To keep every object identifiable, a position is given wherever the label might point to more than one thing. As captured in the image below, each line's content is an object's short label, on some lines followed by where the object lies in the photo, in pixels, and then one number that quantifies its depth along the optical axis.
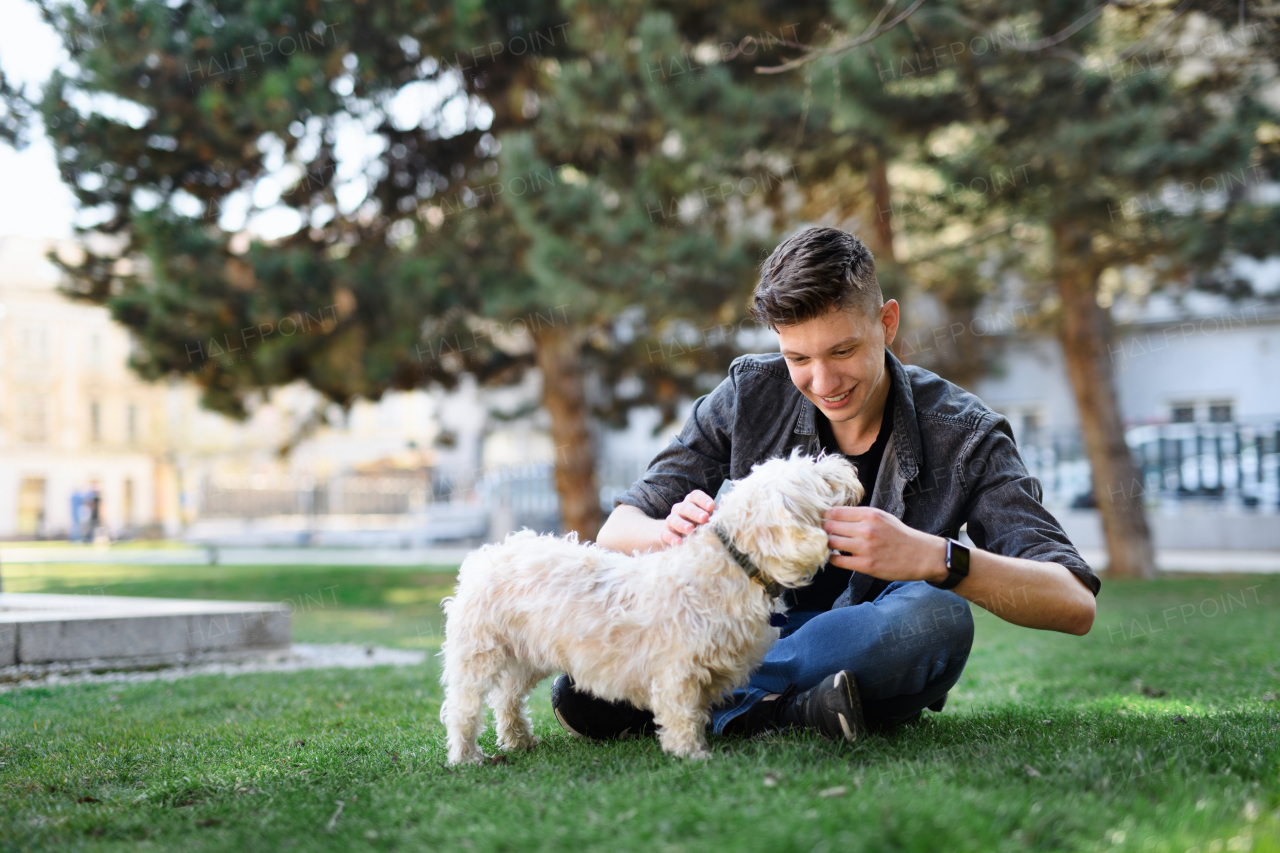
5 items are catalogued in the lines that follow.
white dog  2.80
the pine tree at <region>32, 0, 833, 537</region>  9.67
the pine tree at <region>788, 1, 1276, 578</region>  8.30
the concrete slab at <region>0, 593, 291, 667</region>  6.19
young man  2.76
